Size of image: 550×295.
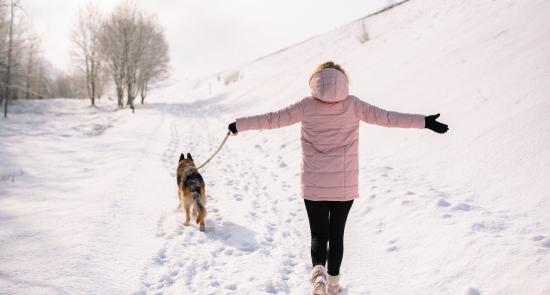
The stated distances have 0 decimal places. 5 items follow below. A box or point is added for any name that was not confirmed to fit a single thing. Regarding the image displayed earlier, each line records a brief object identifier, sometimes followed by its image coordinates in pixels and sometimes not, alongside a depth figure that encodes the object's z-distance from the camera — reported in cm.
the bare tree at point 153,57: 3763
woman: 316
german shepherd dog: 537
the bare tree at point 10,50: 2646
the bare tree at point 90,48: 3856
